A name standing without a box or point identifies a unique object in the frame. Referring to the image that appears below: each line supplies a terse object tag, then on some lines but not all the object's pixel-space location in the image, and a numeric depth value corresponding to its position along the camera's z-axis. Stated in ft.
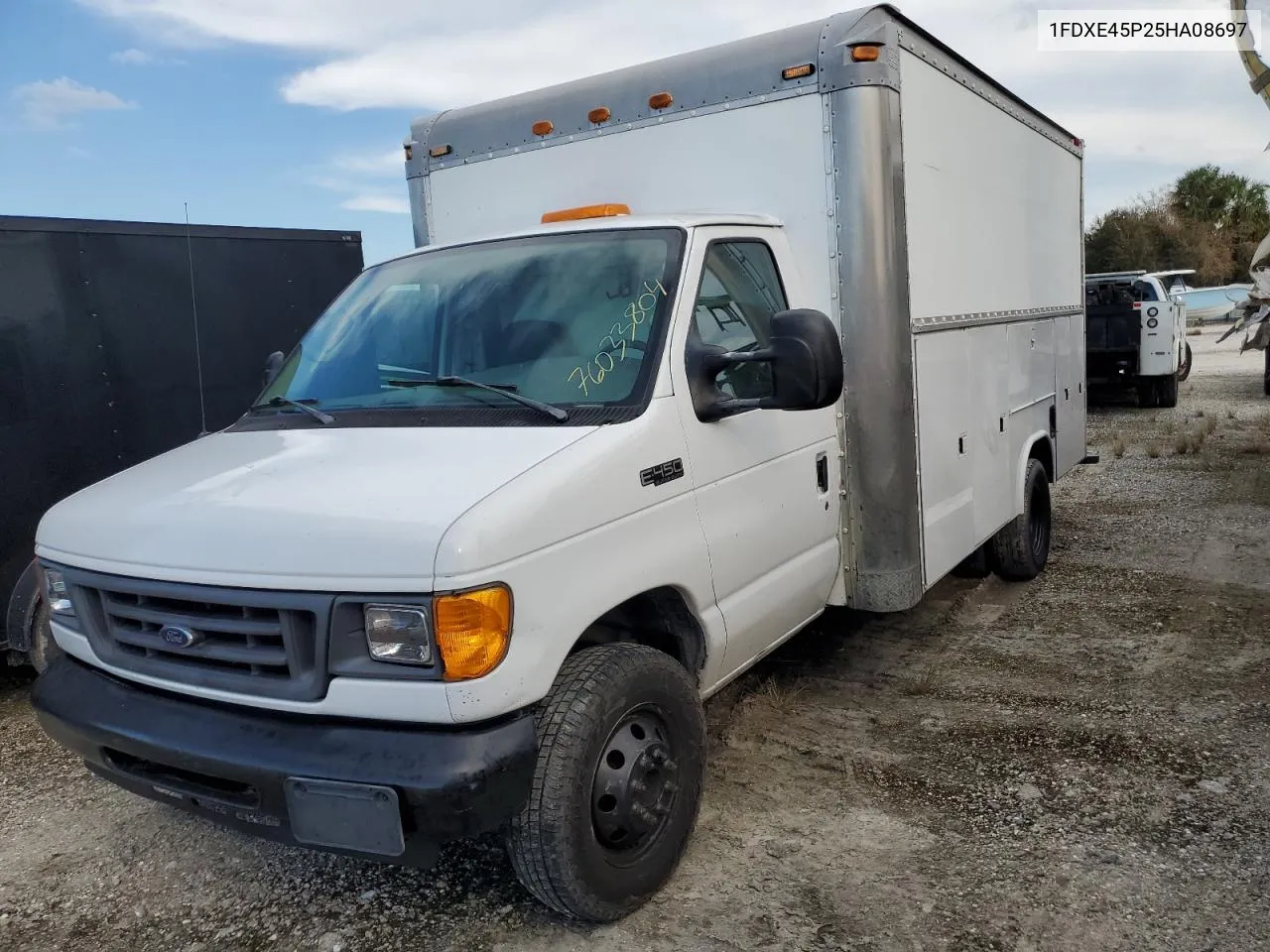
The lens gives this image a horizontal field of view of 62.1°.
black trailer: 17.66
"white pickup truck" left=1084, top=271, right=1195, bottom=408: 52.75
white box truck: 8.82
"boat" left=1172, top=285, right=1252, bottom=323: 120.16
